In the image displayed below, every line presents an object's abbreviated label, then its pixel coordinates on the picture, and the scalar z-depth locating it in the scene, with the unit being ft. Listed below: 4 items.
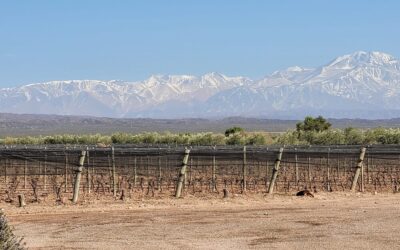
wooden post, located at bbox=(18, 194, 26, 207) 88.28
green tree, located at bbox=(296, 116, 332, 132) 280.72
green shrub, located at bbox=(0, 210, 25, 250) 43.19
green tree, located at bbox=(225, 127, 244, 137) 276.82
